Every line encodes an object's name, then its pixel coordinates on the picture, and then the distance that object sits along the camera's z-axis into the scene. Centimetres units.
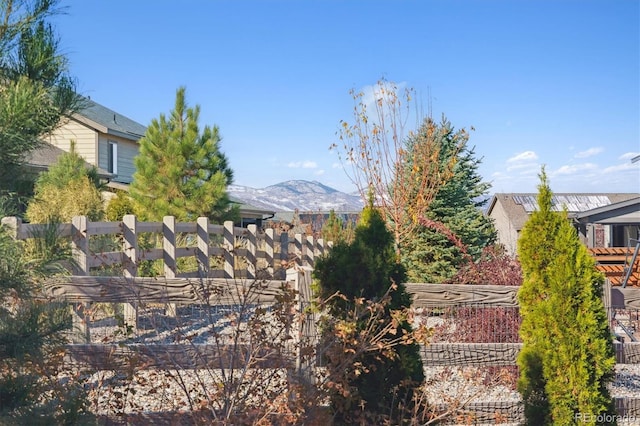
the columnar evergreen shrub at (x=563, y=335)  470
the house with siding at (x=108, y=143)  2309
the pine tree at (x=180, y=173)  1886
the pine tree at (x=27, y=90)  305
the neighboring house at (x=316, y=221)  2092
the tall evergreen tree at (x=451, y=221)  1212
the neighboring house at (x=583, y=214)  2228
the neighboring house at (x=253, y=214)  2900
